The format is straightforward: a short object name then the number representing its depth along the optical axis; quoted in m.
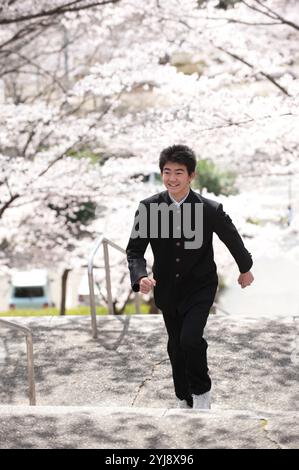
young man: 8.48
